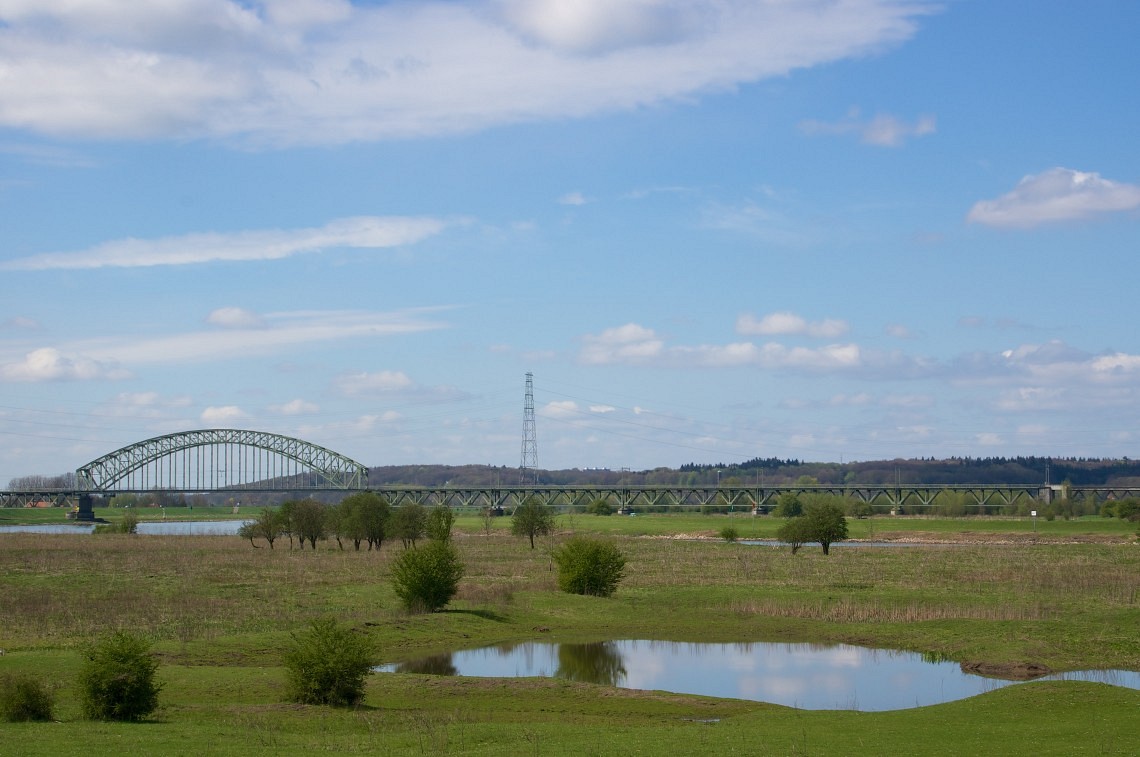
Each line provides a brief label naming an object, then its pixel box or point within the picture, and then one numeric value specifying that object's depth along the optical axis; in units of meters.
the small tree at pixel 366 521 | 91.38
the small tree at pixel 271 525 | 96.12
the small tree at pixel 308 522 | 95.25
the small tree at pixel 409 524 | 91.31
